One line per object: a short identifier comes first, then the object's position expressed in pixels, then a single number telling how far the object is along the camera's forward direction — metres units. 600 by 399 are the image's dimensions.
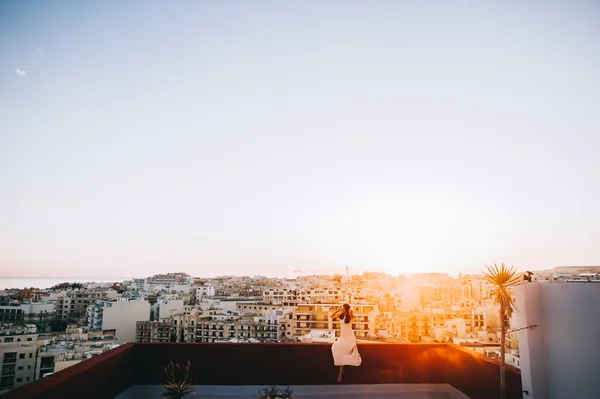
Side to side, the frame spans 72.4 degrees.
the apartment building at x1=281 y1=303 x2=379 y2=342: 36.91
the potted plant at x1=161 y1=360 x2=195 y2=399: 4.02
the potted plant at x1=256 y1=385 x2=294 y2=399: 3.98
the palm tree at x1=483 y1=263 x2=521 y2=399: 3.62
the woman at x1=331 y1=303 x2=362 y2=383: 4.54
